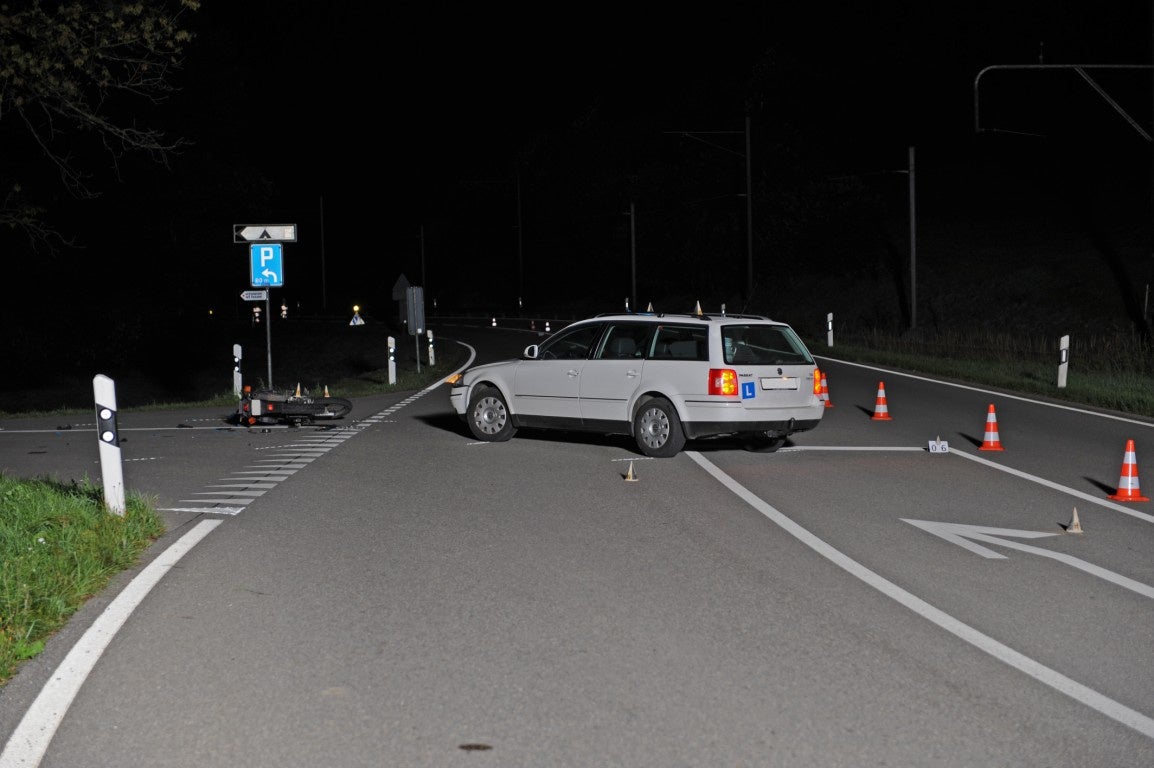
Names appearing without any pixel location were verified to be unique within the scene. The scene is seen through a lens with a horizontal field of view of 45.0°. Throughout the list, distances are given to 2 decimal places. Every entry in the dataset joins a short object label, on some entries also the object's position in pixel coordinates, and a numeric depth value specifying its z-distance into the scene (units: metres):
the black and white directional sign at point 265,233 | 23.75
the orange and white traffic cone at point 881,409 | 18.88
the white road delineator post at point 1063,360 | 22.81
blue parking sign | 24.62
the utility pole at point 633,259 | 64.56
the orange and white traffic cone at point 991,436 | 15.03
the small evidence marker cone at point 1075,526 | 9.65
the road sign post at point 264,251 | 23.83
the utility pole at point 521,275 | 75.69
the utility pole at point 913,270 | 39.06
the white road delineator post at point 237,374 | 26.09
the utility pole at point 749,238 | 48.00
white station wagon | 14.45
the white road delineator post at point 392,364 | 28.41
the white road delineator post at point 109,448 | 9.79
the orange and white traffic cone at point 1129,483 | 11.30
